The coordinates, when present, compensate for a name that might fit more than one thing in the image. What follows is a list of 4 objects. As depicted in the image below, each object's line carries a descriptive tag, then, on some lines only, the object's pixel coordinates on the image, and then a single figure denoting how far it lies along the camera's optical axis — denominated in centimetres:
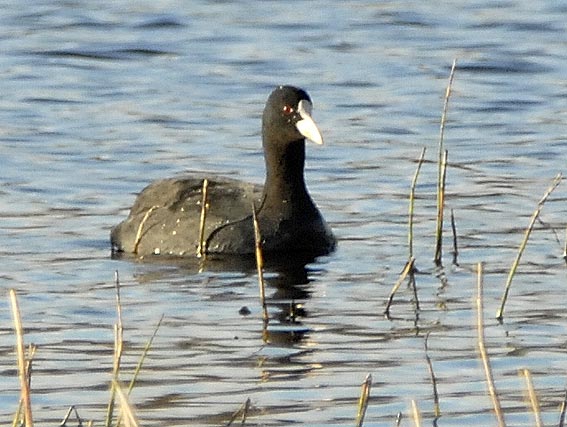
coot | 2341
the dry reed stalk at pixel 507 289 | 1773
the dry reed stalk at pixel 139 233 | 2330
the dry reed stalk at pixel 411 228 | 2044
